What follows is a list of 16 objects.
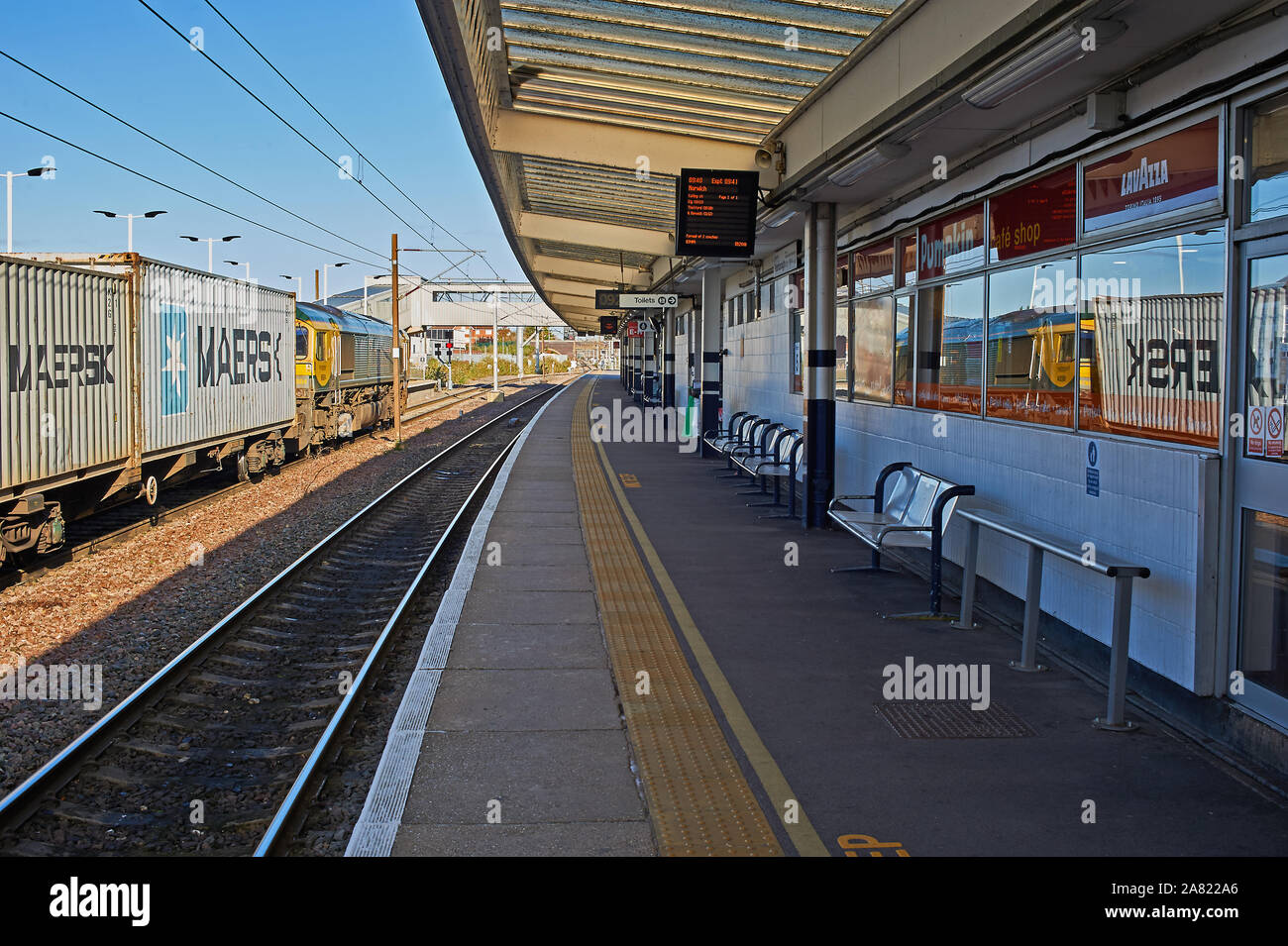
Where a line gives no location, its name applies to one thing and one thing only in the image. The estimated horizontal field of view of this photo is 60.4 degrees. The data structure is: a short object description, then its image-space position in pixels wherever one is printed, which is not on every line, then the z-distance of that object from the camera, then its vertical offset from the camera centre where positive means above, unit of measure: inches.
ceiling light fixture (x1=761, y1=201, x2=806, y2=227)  458.0 +80.1
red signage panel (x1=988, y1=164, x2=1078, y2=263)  274.7 +48.2
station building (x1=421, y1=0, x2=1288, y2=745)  203.2 +42.4
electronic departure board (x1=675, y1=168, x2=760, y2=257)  469.4 +79.4
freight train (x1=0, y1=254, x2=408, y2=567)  398.0 +4.5
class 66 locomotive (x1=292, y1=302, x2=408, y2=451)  928.1 +18.6
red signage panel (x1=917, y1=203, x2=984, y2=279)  339.9 +50.3
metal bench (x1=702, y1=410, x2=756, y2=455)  723.9 -27.2
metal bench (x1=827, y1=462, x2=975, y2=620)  311.0 -38.1
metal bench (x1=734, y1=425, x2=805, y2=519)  509.7 -32.6
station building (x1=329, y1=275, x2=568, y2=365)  2942.9 +244.7
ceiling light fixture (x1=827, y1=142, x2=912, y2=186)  323.3 +72.5
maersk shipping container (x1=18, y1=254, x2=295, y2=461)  530.9 +22.4
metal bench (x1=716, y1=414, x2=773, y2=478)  651.5 -26.0
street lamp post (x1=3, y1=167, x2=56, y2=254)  868.0 +178.2
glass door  193.0 -17.0
